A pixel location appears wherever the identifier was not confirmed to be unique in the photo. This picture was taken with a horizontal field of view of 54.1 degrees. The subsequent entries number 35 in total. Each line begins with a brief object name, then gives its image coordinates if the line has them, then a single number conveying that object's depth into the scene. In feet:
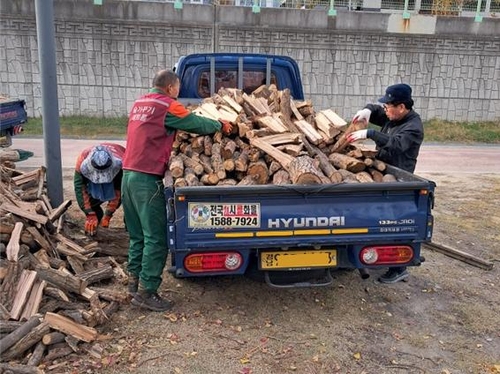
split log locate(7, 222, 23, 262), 13.43
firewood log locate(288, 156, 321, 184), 12.81
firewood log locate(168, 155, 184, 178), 13.48
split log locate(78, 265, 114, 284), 14.48
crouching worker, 17.16
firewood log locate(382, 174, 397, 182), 14.71
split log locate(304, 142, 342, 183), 13.79
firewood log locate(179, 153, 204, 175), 14.02
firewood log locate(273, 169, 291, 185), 13.41
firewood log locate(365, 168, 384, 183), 14.82
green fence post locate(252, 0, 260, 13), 51.37
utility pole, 17.72
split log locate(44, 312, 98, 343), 11.82
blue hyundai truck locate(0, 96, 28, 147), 29.32
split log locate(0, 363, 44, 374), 10.46
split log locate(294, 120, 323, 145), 15.65
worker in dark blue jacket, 15.66
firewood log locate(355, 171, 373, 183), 14.28
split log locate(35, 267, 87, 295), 13.19
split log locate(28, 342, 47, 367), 10.98
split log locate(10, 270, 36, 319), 12.09
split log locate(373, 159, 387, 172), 15.30
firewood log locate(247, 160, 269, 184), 13.89
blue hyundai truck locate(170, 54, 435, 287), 12.53
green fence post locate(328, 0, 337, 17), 52.26
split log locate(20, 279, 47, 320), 12.16
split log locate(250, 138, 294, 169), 13.87
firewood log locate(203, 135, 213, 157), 14.97
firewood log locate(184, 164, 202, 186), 13.29
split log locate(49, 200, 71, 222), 17.17
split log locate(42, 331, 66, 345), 11.46
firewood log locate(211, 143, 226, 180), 13.86
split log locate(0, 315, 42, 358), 11.05
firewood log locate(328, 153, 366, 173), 14.67
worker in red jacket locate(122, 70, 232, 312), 13.55
